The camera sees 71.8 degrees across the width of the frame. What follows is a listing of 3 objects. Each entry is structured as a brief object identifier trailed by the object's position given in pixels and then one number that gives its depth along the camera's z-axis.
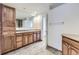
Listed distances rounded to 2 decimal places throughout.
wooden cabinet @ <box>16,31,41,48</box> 1.82
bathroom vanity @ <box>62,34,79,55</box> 0.76
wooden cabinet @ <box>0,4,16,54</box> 1.41
